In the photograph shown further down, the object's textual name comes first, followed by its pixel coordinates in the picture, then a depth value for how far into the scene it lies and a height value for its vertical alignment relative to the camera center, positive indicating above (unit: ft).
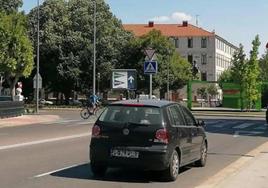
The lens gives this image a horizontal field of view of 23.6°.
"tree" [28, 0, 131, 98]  244.22 +19.76
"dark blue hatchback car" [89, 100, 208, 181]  39.81 -2.65
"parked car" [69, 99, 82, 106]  253.40 -2.40
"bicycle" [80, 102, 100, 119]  137.08 -3.18
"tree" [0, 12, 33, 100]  188.34 +14.63
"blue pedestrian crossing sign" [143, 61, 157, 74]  79.56 +3.64
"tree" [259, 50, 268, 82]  373.52 +19.45
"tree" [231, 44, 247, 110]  212.84 +9.18
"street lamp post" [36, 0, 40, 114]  150.41 +3.24
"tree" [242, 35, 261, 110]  208.85 +6.45
